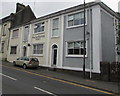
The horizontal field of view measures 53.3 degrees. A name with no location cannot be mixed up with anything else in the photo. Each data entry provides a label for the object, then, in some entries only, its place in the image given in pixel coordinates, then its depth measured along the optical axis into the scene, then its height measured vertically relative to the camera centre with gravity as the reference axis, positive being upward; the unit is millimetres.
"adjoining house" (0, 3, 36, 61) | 23156 +6175
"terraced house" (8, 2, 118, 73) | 12098 +2005
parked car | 14844 -971
